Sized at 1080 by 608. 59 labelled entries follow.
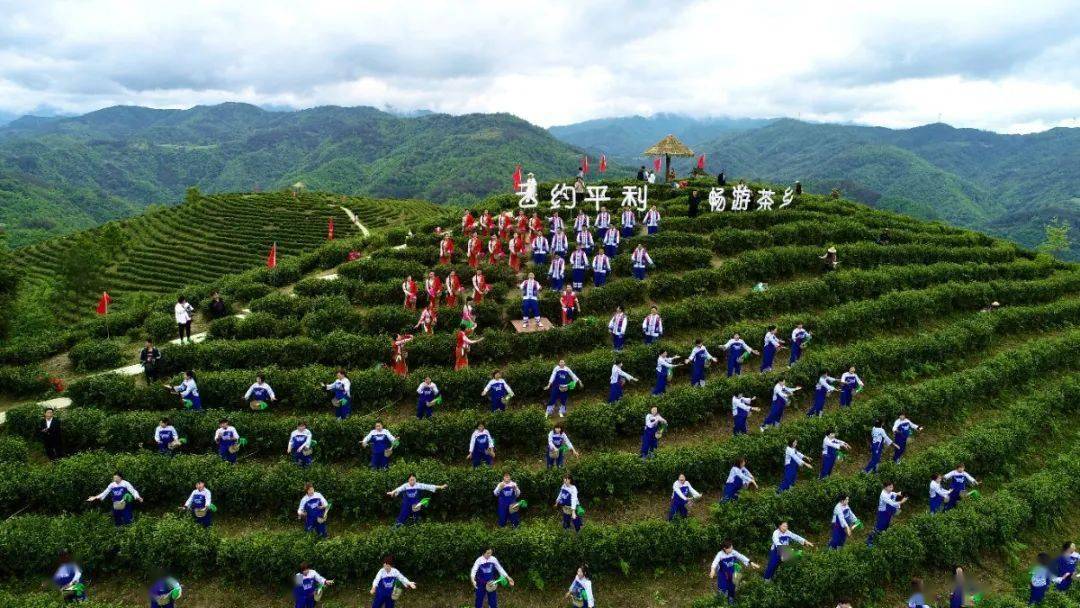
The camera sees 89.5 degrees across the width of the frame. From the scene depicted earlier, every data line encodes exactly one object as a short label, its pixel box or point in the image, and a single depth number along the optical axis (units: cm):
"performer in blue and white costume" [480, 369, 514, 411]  1398
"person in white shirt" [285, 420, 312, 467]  1241
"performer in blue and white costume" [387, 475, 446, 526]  1104
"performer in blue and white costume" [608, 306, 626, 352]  1650
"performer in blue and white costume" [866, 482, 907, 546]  1116
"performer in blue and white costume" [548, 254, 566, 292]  2005
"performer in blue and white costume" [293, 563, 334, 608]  906
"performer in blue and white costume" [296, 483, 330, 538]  1073
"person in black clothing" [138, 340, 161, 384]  1563
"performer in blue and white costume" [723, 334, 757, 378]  1585
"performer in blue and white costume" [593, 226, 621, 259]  2275
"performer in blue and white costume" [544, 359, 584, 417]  1434
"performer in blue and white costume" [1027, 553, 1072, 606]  1013
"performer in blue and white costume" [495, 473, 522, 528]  1101
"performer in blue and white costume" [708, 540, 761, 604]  949
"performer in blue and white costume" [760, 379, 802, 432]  1395
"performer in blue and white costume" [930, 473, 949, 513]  1182
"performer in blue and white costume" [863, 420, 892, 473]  1280
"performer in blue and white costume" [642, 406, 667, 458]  1273
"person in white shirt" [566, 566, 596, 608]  903
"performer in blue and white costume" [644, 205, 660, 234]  2573
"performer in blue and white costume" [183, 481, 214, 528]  1080
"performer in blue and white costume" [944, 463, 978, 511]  1205
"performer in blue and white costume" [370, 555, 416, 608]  918
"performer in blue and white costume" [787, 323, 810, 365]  1688
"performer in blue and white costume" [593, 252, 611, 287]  2033
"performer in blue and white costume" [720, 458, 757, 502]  1142
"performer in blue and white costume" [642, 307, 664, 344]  1691
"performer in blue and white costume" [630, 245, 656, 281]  2095
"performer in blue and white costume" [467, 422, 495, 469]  1233
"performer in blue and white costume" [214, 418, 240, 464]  1241
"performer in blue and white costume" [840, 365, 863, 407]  1445
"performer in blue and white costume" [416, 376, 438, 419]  1398
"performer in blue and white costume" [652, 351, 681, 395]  1488
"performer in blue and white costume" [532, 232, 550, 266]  2209
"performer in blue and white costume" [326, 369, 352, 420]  1407
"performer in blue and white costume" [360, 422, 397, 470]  1240
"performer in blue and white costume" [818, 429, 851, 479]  1255
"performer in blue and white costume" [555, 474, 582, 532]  1080
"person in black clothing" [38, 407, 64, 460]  1291
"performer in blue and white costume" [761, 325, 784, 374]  1598
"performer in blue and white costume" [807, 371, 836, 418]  1450
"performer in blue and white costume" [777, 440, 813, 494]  1197
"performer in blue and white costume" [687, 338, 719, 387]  1529
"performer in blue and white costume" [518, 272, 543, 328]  1812
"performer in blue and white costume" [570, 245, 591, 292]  2041
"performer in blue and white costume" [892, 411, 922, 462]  1328
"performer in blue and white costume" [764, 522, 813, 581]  983
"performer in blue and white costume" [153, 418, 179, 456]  1259
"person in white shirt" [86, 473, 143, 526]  1089
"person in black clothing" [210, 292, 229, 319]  2011
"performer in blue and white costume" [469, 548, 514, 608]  932
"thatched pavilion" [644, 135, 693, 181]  3552
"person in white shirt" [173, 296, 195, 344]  1739
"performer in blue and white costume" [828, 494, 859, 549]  1073
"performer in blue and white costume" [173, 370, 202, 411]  1402
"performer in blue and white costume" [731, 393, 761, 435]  1386
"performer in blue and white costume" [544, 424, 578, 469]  1232
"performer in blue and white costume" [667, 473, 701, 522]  1116
